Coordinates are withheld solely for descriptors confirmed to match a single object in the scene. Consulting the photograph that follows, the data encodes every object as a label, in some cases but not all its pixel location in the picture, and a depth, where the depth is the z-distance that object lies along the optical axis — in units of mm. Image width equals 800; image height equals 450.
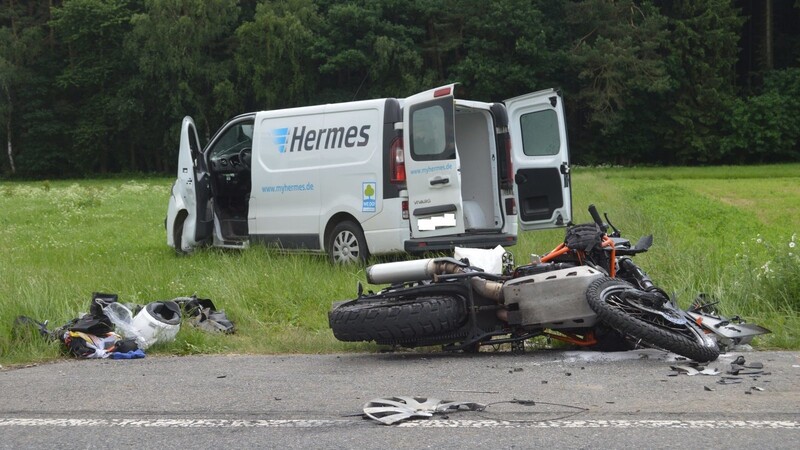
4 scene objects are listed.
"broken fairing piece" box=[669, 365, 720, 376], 11023
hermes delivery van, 21359
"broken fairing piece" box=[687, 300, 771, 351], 12523
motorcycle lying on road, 11852
